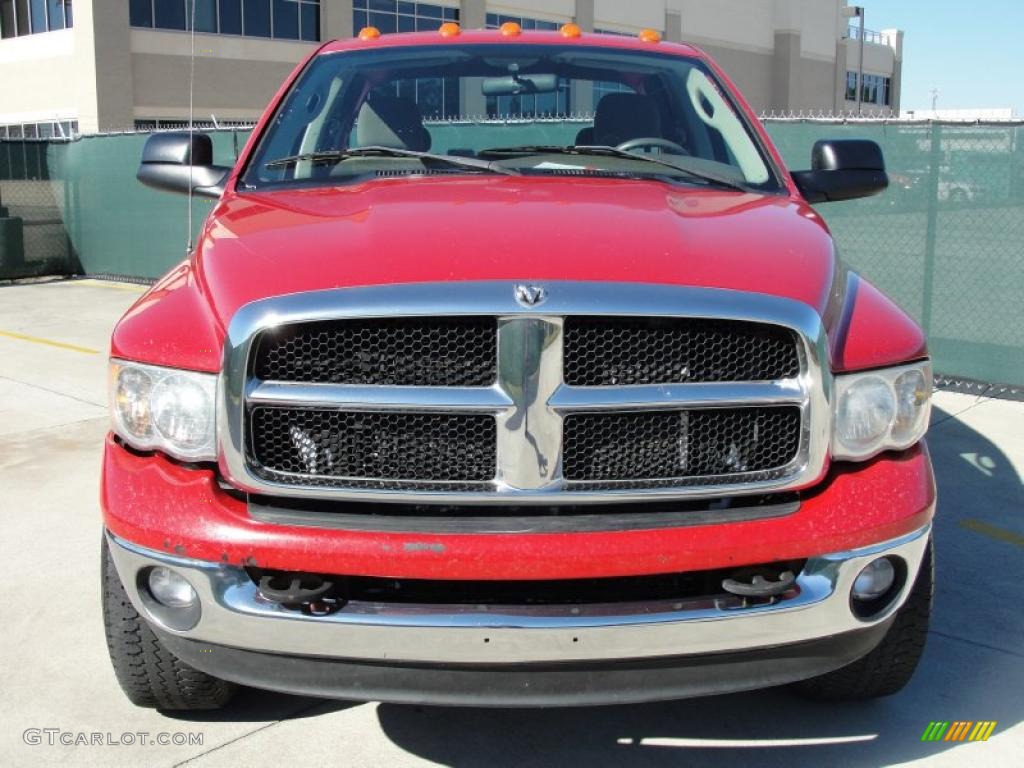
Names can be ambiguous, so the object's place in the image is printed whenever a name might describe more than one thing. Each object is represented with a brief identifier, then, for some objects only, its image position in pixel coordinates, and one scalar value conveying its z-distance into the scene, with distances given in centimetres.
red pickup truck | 245
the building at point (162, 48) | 2772
